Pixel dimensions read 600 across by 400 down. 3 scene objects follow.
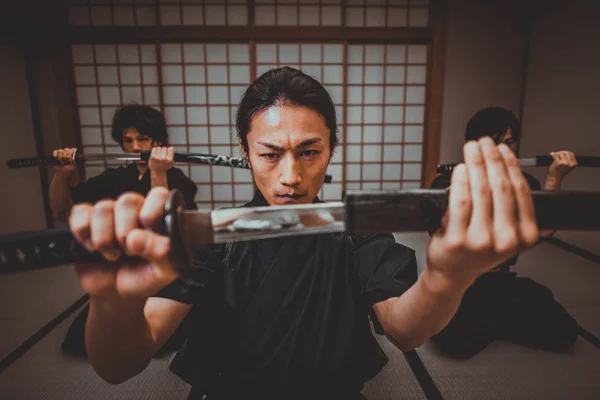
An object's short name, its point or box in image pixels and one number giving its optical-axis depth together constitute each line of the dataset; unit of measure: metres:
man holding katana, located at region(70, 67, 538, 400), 0.92
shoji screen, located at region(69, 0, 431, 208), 5.08
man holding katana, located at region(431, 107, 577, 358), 2.37
